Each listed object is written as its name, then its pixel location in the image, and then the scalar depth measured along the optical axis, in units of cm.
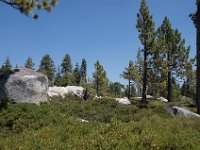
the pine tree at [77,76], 6642
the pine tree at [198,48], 1692
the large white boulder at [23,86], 1586
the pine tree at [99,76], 5500
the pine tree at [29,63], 7733
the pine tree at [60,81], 5395
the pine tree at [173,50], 3477
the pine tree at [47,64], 7703
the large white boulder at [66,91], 3133
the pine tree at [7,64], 7658
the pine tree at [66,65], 7346
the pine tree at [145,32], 2971
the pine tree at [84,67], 7588
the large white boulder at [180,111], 1349
